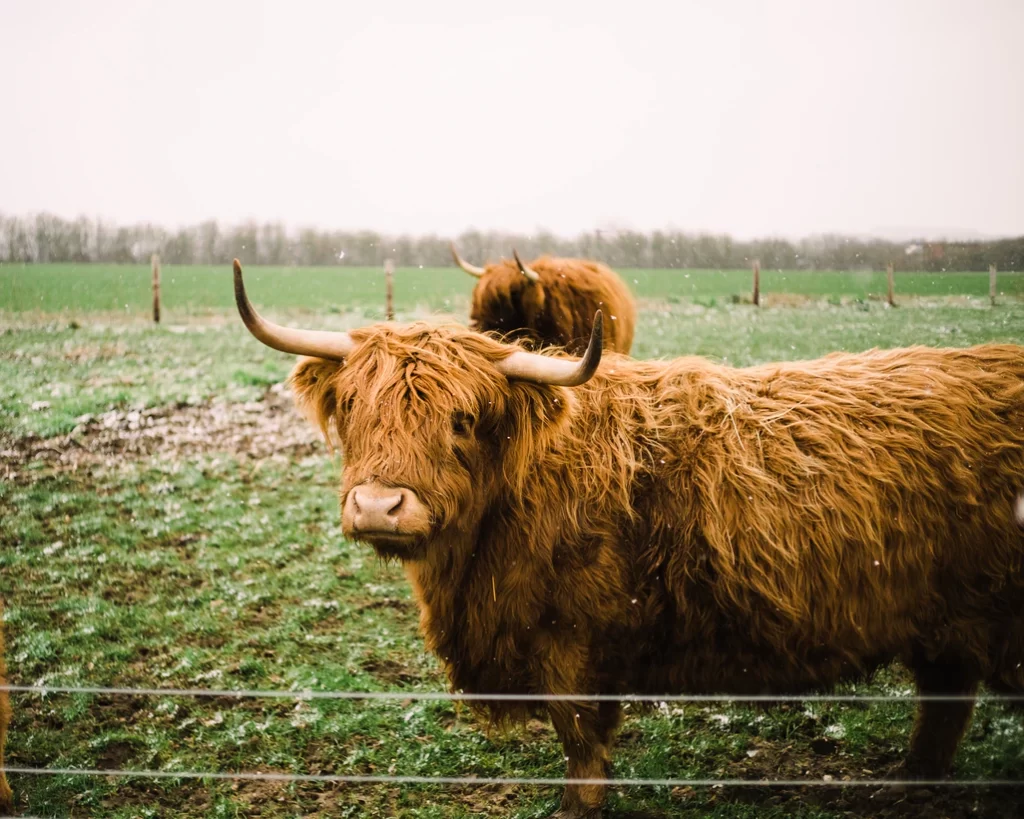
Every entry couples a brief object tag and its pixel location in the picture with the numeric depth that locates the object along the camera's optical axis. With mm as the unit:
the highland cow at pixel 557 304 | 5316
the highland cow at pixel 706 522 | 2535
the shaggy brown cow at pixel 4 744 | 3109
